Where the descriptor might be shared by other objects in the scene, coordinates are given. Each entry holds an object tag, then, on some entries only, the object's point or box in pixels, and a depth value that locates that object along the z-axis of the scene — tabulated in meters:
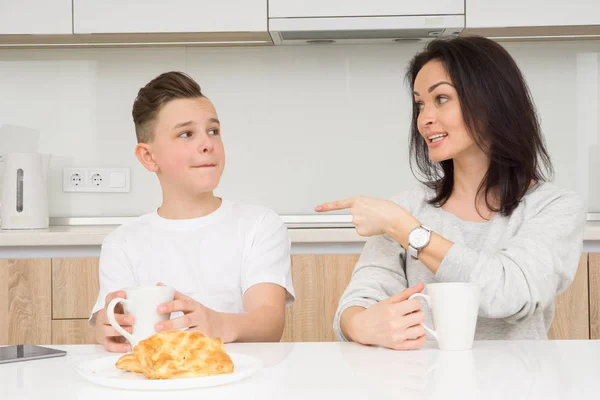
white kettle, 2.71
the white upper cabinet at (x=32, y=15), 2.66
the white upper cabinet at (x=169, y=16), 2.64
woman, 1.21
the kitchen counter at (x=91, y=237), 2.41
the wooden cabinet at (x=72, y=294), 2.43
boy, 1.48
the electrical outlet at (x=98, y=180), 2.95
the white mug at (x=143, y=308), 1.04
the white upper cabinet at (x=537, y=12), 2.62
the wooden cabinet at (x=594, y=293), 2.42
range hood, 2.62
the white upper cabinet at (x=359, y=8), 2.62
